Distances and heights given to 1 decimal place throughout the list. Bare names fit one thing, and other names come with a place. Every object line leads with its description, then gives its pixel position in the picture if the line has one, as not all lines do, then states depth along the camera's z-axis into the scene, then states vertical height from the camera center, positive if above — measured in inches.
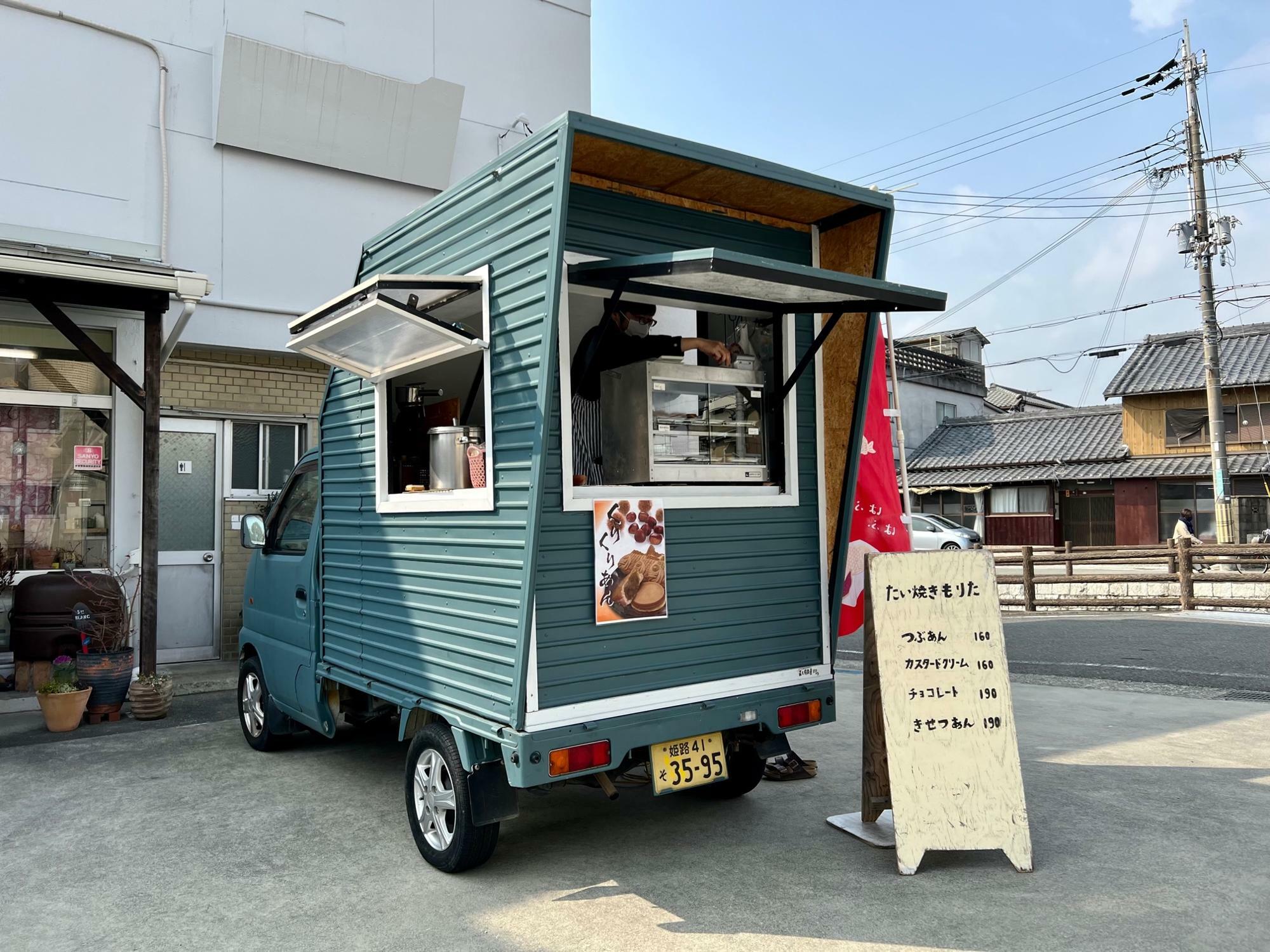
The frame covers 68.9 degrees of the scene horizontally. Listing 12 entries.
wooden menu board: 151.5 -33.2
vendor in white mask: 163.5 +30.2
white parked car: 935.7 -17.1
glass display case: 160.6 +17.7
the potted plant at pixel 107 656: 264.2 -35.7
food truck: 141.9 +10.2
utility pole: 772.6 +180.0
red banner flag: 231.8 +3.7
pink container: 154.9 +10.4
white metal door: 339.9 -3.1
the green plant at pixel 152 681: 269.0 -43.9
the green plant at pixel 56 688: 252.5 -42.5
